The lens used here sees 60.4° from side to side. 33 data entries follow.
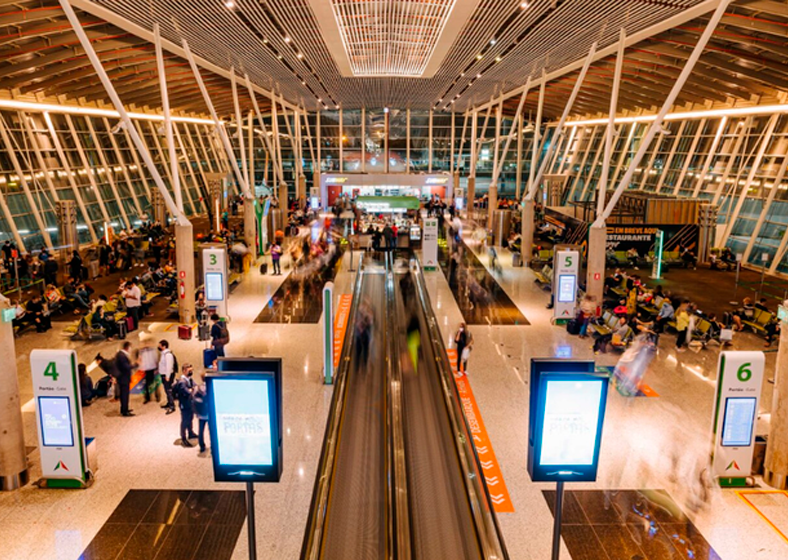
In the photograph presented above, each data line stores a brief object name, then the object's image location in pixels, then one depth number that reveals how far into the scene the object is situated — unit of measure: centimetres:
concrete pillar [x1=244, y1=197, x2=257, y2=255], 2862
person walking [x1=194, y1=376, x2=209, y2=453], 1075
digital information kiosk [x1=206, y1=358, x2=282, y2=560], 620
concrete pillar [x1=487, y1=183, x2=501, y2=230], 3846
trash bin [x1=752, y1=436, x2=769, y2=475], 1012
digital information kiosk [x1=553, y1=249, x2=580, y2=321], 1906
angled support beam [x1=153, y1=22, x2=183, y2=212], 1820
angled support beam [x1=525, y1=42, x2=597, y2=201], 2197
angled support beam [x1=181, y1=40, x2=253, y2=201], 2161
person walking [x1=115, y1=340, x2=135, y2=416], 1191
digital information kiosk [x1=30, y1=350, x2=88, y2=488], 922
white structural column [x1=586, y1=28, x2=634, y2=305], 1962
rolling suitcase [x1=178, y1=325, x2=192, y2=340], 1678
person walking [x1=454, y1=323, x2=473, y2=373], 1450
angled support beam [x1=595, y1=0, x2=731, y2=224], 1518
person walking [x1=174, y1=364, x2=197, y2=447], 1071
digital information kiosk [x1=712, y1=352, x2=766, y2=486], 938
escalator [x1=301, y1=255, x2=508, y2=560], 830
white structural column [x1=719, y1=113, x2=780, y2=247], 3067
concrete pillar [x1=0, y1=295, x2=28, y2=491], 939
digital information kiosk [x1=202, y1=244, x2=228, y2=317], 1859
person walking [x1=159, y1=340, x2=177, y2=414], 1252
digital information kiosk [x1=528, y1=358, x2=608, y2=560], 618
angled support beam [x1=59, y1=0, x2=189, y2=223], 1448
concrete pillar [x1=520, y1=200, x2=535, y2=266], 2798
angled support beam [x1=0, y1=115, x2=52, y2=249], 2878
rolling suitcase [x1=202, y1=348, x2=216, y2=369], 1448
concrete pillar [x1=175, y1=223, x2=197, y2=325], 1830
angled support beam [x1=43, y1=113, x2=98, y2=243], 3278
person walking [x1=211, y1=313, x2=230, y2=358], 1441
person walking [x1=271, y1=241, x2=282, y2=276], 2652
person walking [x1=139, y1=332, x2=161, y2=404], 1275
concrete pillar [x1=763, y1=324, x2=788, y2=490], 962
